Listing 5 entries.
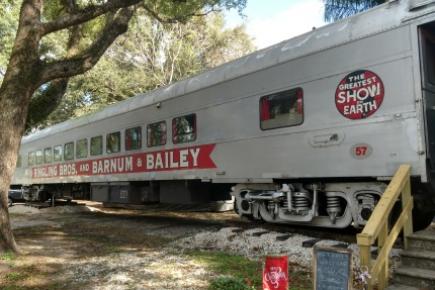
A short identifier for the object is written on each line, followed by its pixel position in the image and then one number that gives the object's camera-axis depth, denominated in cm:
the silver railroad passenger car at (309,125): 683
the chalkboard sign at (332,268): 430
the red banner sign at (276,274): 435
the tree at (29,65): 830
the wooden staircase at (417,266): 537
